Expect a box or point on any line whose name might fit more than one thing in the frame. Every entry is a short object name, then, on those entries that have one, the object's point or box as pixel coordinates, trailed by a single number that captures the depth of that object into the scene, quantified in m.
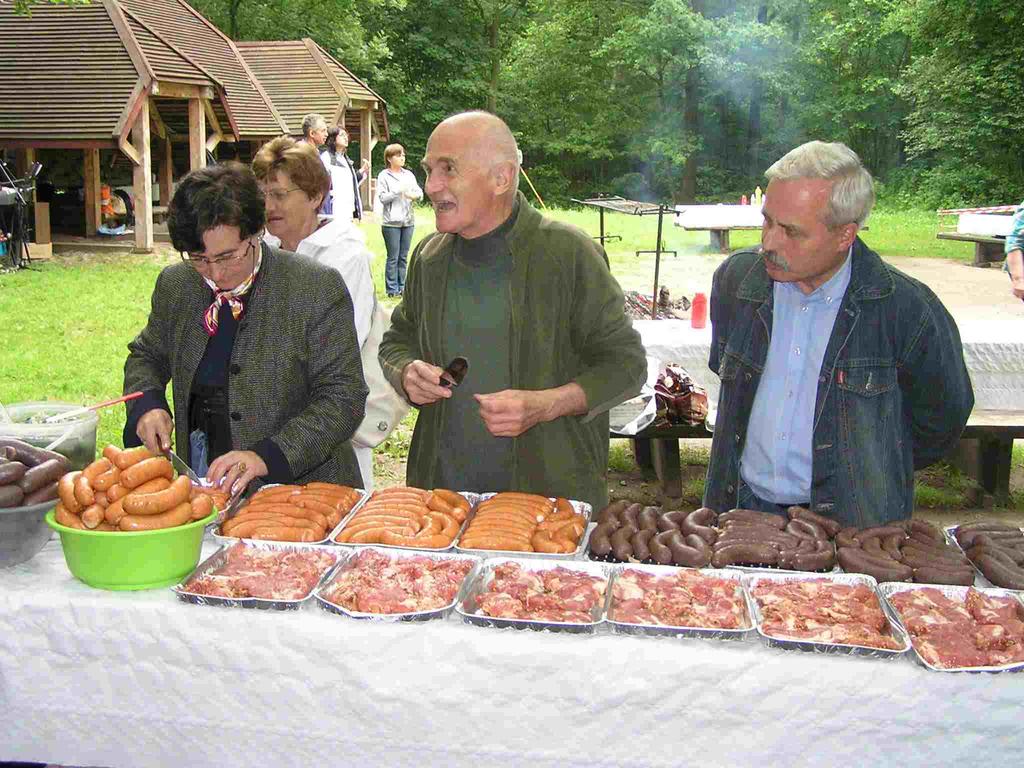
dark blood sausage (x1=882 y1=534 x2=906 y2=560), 2.72
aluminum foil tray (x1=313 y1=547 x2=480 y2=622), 2.39
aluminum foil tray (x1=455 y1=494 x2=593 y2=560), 2.73
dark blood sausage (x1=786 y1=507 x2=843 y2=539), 2.88
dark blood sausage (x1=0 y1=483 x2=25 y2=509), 2.59
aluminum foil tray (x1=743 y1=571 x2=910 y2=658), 2.24
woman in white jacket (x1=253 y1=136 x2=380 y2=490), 4.43
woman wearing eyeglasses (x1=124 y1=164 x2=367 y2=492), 3.28
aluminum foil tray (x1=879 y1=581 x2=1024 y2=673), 2.47
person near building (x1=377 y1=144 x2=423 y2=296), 13.77
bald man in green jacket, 3.42
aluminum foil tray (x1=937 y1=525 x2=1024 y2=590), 2.66
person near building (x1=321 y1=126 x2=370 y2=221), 13.50
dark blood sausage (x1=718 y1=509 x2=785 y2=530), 2.89
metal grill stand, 8.27
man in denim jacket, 3.14
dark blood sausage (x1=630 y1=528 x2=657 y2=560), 2.74
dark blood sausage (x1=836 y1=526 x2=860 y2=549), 2.77
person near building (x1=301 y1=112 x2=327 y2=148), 9.86
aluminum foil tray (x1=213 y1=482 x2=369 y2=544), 2.83
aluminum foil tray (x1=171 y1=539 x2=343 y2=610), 2.46
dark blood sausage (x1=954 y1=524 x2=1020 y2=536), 2.89
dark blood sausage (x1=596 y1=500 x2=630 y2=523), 2.95
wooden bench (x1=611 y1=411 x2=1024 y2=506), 6.49
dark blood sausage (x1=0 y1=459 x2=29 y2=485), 2.63
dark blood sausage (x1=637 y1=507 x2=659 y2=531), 2.89
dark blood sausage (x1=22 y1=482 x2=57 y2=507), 2.64
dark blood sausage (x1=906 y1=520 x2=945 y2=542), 2.85
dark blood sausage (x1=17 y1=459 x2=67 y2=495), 2.64
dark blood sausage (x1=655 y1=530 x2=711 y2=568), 2.68
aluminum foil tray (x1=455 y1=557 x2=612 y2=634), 2.35
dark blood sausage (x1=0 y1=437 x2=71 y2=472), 2.81
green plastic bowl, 2.47
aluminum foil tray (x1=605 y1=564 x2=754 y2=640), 2.30
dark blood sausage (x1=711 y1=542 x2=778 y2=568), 2.68
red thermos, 7.31
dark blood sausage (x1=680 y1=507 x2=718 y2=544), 2.80
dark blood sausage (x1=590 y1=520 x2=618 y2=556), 2.77
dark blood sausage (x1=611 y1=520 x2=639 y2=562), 2.75
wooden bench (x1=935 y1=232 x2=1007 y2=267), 18.00
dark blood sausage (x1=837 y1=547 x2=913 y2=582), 2.62
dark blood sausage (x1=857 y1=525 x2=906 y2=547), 2.80
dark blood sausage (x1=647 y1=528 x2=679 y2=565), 2.71
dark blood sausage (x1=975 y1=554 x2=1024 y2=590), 2.59
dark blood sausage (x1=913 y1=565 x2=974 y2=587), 2.58
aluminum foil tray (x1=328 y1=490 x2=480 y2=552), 2.80
